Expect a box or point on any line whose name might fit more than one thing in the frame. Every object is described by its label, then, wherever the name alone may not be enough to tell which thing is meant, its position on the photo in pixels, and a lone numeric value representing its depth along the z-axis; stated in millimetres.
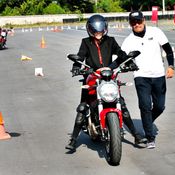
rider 9668
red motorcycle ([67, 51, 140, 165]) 8824
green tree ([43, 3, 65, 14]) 151771
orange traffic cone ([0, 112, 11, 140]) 11532
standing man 10120
